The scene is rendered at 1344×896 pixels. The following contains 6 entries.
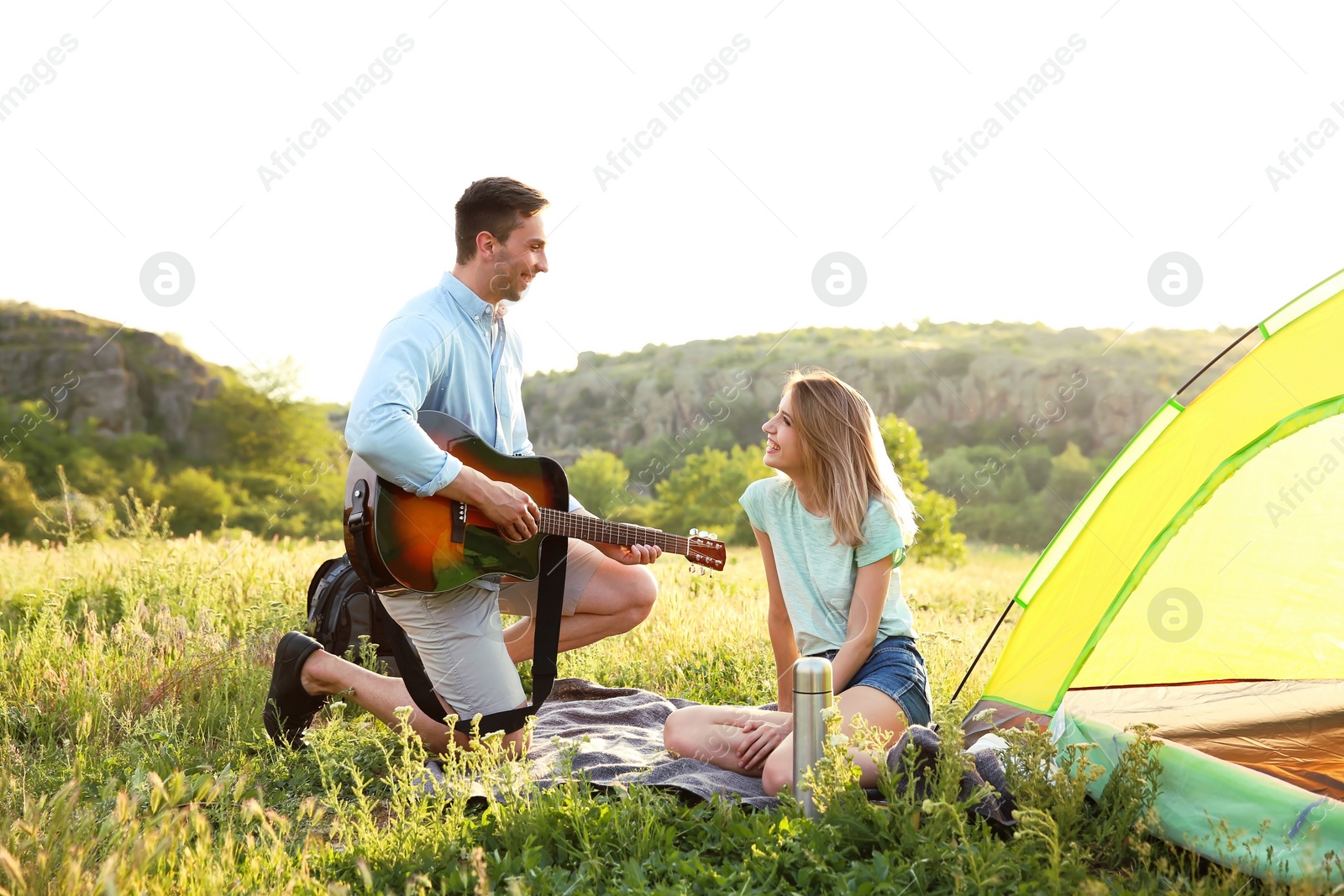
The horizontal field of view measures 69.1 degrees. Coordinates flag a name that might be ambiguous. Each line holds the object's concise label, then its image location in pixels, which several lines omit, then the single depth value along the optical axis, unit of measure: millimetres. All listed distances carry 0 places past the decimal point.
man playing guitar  3619
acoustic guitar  3707
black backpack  4891
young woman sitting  3537
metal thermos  2832
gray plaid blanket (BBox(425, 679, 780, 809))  3400
